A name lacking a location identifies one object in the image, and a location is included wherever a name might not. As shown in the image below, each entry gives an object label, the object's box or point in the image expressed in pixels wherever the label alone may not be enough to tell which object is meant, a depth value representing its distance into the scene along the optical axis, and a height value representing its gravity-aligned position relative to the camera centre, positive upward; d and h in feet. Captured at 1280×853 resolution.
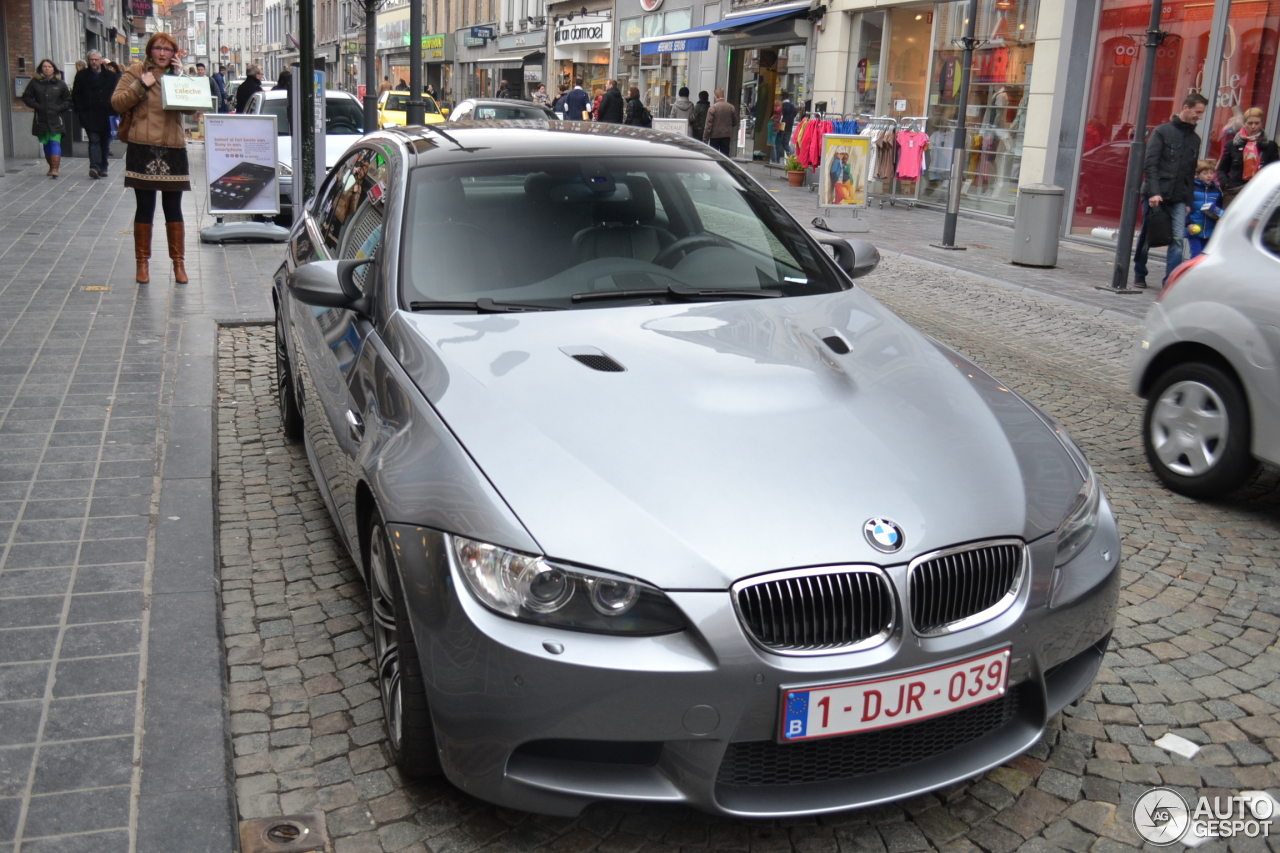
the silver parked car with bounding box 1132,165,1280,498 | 16.57 -3.05
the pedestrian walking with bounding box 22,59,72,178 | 65.09 -0.73
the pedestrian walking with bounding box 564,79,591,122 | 90.68 +1.05
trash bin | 42.63 -2.98
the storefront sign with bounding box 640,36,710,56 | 101.75 +6.57
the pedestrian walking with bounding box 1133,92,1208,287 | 36.96 -0.55
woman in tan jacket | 29.45 -0.90
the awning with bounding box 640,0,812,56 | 85.87 +7.32
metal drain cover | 8.86 -5.37
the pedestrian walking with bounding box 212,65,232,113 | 102.94 +0.71
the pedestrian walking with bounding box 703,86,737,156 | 78.59 +0.13
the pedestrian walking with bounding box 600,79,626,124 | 82.12 +0.96
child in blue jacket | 37.40 -1.82
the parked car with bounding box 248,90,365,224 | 53.08 -0.39
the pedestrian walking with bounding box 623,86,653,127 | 82.79 +0.62
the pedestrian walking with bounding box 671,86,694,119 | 89.81 +1.28
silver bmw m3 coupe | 8.00 -2.93
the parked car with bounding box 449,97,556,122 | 70.95 +0.27
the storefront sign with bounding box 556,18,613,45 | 133.15 +9.60
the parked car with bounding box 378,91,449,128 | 79.66 -0.04
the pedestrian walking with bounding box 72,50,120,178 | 64.69 -0.77
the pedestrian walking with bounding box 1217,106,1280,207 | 38.78 -0.18
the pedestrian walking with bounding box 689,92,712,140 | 86.84 +0.64
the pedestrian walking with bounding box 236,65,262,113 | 67.00 +0.84
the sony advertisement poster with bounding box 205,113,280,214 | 41.16 -2.09
